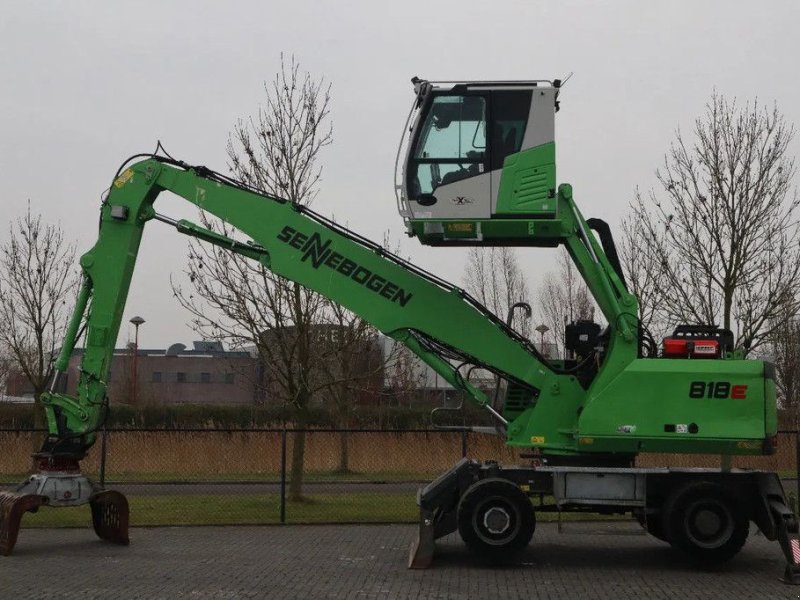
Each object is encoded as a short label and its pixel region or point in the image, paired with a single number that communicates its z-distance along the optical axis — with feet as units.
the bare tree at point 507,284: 123.44
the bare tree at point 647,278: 67.84
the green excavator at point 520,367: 37.70
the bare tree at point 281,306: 59.11
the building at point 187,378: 205.87
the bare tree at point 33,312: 77.36
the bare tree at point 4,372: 148.33
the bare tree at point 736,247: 58.44
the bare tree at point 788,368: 110.79
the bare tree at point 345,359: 63.00
